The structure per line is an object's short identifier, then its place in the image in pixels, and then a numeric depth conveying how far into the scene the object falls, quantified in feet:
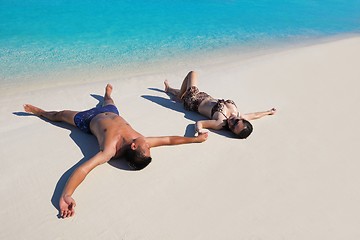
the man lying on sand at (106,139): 11.69
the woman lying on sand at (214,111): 15.70
